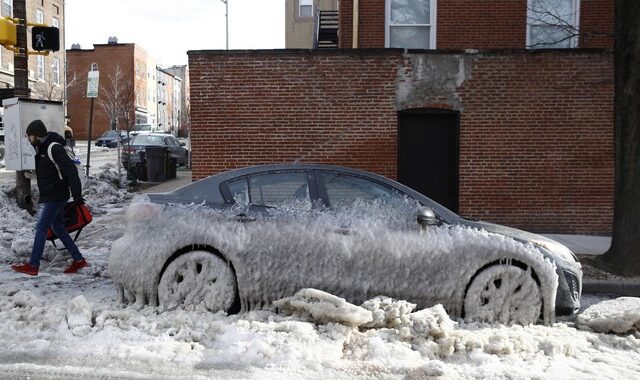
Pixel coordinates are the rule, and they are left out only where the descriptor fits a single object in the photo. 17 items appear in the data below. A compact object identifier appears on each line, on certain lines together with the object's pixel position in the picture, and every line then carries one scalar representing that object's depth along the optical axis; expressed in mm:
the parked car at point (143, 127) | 52431
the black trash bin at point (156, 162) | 18306
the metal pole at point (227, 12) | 35850
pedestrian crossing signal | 10250
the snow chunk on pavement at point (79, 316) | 4922
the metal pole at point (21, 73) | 10344
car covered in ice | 5352
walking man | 6988
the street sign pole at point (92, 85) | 14781
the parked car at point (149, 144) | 19756
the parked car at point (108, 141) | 45706
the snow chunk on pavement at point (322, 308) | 4992
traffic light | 10051
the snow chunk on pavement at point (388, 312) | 5023
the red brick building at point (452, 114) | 11062
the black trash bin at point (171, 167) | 19234
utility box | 10281
